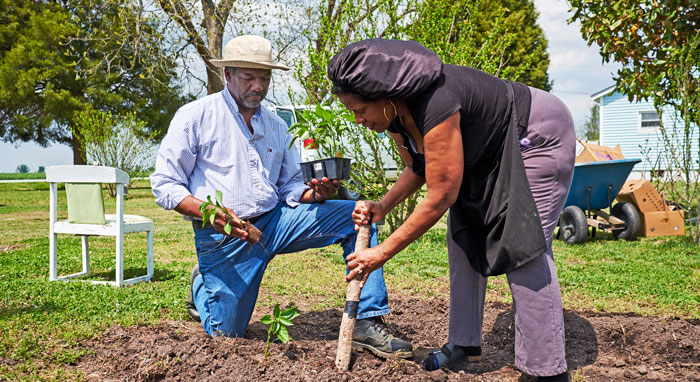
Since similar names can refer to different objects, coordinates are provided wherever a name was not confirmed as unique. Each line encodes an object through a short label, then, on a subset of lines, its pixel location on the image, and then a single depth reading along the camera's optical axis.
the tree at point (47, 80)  23.48
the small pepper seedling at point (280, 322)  2.75
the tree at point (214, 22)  11.93
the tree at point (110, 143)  16.95
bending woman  2.19
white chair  4.82
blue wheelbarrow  7.20
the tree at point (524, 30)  22.56
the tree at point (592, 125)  45.03
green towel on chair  4.90
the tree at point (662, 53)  6.70
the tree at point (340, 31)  6.34
